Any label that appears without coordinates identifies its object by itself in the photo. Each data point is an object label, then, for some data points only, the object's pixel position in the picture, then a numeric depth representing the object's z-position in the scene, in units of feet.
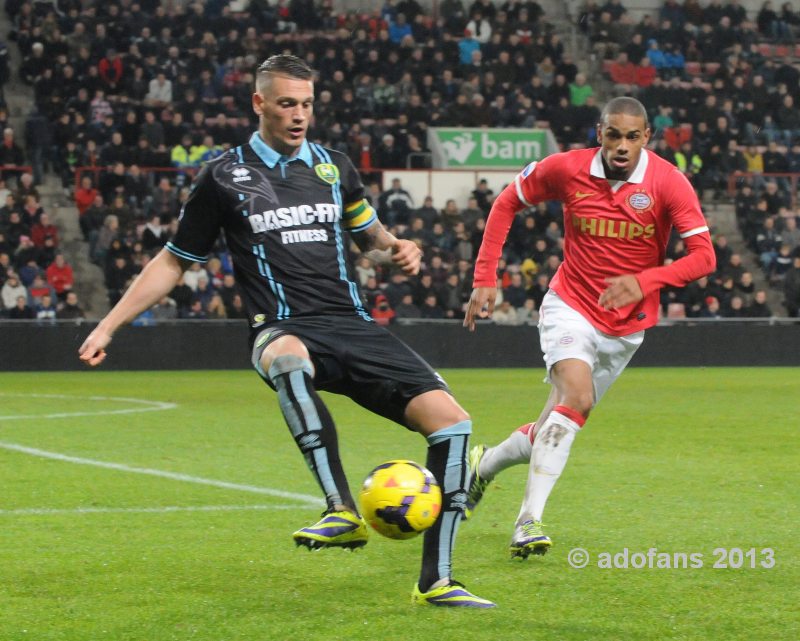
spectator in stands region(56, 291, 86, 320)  69.05
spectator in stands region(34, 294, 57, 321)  68.28
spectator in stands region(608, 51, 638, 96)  99.14
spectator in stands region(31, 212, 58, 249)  71.67
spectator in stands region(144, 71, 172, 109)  82.64
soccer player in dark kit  17.47
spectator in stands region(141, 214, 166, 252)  71.92
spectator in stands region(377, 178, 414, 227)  78.18
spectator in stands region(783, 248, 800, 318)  79.82
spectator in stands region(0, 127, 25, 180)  76.33
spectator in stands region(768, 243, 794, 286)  83.38
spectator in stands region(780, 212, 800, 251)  84.43
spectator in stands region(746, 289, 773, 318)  77.82
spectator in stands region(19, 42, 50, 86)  82.38
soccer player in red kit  22.43
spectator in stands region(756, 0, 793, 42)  104.32
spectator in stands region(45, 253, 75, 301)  70.23
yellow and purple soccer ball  16.98
